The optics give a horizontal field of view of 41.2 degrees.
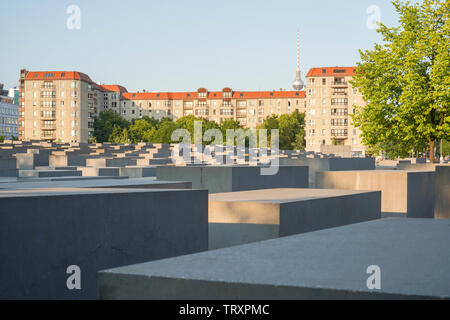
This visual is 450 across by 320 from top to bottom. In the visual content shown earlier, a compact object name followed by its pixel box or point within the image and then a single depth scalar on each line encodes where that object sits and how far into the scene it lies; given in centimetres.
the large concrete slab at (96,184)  824
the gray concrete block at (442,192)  1334
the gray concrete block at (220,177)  1298
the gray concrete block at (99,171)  1631
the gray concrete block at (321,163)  2128
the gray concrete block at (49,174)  1335
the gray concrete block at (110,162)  2414
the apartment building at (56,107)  13075
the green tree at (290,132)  12411
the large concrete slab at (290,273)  283
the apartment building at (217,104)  16125
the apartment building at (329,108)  12294
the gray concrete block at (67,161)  2583
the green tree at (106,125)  13125
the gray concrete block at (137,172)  1660
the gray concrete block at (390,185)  1369
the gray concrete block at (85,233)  536
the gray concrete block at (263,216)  801
